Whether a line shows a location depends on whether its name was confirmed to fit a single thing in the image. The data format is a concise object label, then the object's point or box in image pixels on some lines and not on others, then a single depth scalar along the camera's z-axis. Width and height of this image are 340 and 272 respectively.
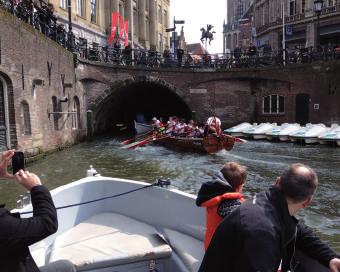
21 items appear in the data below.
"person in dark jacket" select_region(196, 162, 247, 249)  2.97
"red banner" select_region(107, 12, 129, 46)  27.80
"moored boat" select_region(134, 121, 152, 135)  23.16
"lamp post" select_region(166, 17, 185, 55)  31.70
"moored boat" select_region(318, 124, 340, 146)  18.62
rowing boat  15.97
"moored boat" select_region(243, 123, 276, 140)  22.27
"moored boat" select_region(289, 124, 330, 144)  19.52
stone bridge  24.31
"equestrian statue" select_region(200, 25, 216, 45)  52.05
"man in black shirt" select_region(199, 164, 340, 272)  1.99
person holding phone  2.15
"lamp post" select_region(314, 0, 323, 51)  21.17
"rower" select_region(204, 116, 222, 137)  16.78
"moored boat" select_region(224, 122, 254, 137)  23.61
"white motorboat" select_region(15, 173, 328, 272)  4.26
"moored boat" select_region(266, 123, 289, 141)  21.41
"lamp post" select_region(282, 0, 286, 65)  25.97
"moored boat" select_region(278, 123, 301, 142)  20.97
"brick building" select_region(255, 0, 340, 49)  37.84
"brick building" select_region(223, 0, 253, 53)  95.17
